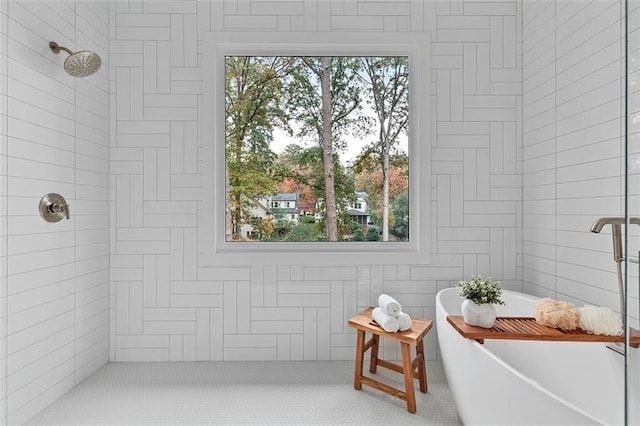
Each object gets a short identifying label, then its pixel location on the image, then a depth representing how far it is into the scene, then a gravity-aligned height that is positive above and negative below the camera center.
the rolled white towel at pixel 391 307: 1.98 -0.49
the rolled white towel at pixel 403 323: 1.95 -0.56
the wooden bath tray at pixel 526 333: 1.48 -0.47
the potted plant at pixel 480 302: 1.59 -0.37
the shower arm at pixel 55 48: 1.84 +0.79
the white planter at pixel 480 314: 1.59 -0.42
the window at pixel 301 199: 2.37 +0.21
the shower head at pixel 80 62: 1.81 +0.71
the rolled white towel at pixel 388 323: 1.94 -0.56
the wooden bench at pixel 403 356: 1.86 -0.75
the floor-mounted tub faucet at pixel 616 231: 1.41 -0.06
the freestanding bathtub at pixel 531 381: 1.18 -0.64
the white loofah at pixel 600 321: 1.49 -0.42
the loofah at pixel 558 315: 1.55 -0.42
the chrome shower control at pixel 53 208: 1.79 +0.02
